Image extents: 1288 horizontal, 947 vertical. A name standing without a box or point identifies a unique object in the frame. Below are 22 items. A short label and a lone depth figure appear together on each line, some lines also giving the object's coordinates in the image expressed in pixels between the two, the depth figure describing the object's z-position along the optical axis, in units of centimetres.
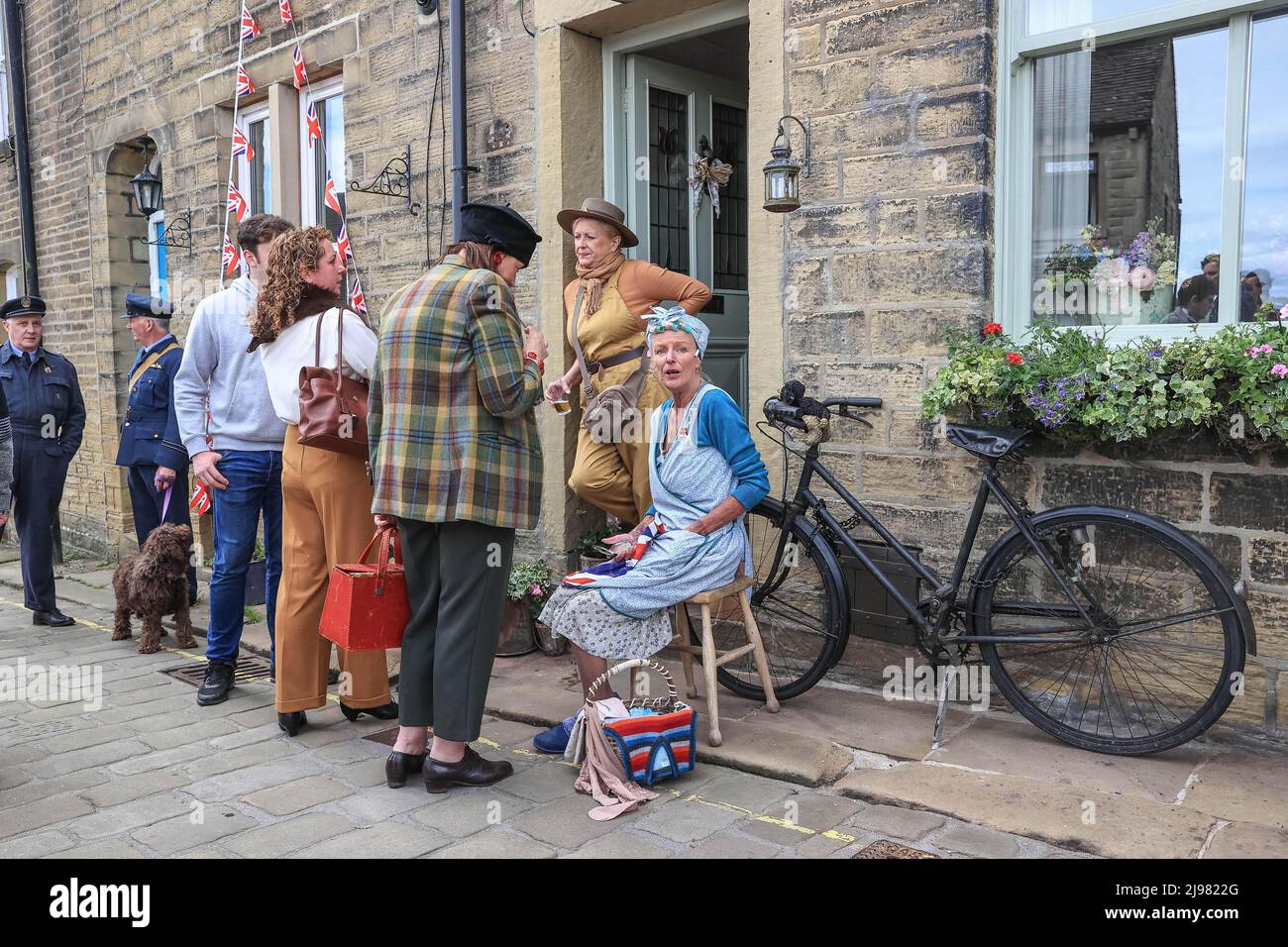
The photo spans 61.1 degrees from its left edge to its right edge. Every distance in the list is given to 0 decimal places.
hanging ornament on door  637
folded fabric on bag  356
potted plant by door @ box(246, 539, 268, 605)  648
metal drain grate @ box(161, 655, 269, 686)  537
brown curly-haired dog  598
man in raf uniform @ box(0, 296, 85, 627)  688
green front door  608
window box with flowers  361
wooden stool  407
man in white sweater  487
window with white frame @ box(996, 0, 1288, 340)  394
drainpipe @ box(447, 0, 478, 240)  615
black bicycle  374
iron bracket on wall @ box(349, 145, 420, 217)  663
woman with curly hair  428
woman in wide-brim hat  495
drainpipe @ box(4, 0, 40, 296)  1068
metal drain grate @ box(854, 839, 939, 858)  315
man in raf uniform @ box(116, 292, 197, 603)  661
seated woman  391
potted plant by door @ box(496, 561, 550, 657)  561
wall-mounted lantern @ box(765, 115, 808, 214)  468
